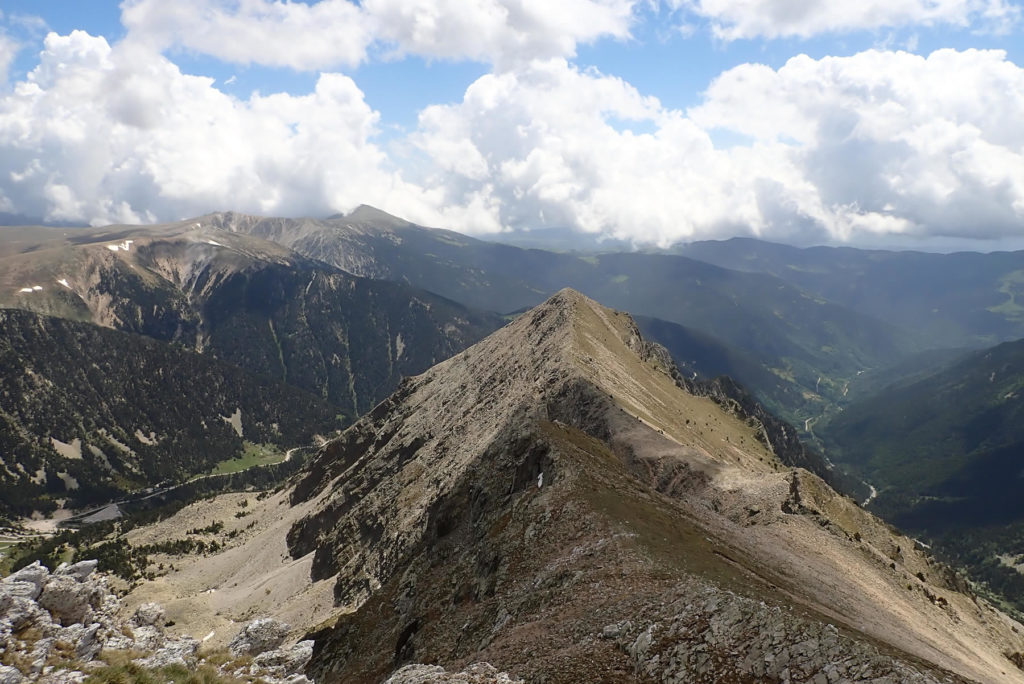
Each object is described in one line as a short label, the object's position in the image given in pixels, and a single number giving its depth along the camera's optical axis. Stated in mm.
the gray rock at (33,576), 42578
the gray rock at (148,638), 45622
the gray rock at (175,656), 37125
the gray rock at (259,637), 62312
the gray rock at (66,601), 42719
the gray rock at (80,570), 56169
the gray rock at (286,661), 51906
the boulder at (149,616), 69775
